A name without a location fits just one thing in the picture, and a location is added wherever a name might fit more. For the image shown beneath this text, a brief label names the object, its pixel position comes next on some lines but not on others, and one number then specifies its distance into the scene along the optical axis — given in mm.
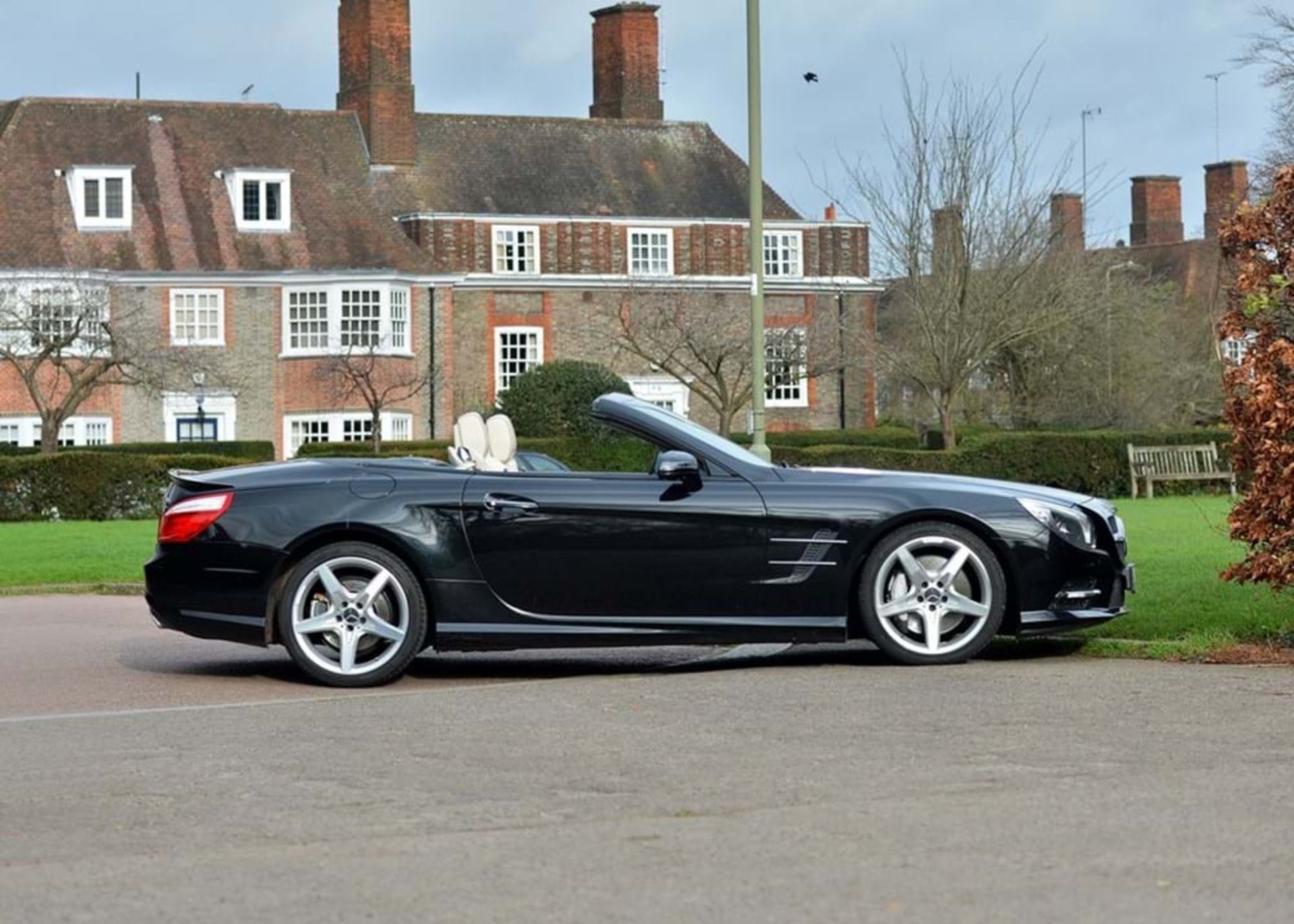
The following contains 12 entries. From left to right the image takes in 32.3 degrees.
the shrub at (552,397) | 46031
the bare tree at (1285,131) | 51875
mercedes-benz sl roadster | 10789
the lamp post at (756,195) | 20828
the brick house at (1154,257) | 58781
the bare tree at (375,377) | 56950
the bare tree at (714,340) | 56841
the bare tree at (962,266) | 44969
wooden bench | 39500
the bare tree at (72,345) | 46562
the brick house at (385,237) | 57438
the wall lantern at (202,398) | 56719
